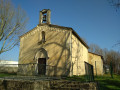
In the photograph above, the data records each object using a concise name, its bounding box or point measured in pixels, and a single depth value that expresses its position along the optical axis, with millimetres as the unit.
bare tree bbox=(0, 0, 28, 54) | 15500
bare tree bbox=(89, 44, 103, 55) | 41412
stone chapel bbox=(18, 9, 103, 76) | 12031
